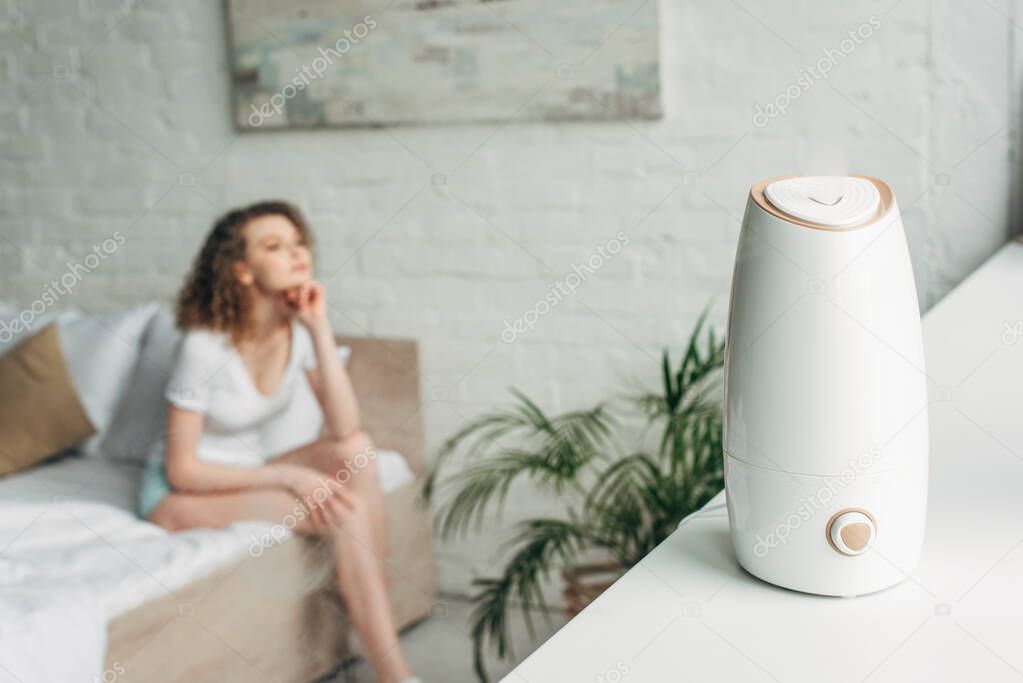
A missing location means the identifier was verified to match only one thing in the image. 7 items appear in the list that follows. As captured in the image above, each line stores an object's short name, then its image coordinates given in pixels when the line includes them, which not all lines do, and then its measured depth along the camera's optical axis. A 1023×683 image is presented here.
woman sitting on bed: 2.02
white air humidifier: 0.71
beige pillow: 2.30
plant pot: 2.05
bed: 1.68
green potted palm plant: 1.95
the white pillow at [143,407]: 2.37
